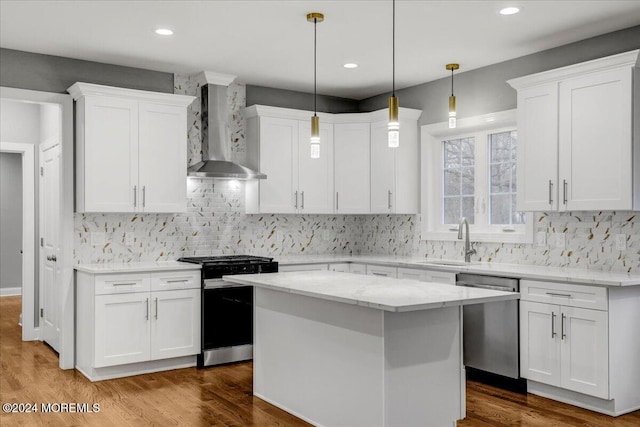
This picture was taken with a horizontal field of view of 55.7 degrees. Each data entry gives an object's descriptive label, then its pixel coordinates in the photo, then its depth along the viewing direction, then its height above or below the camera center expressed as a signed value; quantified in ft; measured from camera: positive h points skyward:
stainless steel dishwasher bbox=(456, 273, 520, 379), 14.58 -2.96
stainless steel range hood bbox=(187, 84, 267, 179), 18.40 +2.47
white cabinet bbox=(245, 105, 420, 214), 19.56 +1.60
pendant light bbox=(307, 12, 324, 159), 12.73 +1.86
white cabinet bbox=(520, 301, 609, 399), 12.87 -3.01
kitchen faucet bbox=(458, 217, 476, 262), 17.79 -0.95
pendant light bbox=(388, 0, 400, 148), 10.82 +1.62
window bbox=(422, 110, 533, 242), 17.40 +1.01
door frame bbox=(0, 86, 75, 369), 16.76 -0.60
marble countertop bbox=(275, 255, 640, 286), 12.91 -1.44
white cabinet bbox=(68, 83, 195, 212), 16.34 +1.78
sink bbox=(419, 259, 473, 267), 17.57 -1.46
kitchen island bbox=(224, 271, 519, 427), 10.32 -2.54
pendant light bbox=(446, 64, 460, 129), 15.47 +2.60
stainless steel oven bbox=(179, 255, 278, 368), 16.96 -2.82
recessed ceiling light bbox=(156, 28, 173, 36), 14.37 +4.37
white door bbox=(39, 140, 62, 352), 18.43 -0.93
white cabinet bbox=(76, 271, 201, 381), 15.61 -2.91
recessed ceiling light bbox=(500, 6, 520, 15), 12.94 +4.38
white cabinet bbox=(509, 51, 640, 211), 13.35 +1.77
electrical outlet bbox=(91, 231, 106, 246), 17.33 -0.71
